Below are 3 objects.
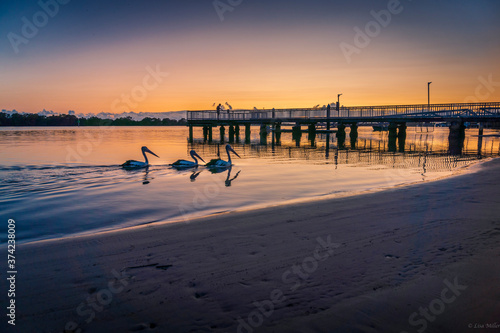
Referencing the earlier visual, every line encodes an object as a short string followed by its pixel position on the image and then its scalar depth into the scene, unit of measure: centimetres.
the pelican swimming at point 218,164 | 1847
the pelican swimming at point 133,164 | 1806
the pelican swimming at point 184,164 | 1855
